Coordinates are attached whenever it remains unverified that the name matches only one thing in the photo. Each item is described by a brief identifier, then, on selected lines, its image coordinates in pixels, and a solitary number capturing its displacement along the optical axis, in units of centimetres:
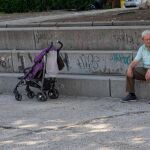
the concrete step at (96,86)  980
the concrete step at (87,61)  1045
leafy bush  2725
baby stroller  1008
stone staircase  1033
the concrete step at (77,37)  1087
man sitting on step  956
